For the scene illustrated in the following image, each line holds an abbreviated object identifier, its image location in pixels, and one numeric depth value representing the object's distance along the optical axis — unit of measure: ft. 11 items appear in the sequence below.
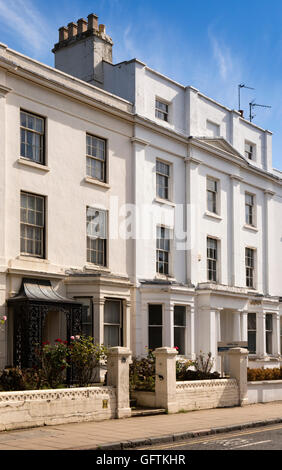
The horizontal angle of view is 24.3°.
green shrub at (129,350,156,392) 63.16
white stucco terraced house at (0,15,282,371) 68.80
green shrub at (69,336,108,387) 57.98
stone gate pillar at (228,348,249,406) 69.21
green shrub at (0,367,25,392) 52.95
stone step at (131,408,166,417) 57.06
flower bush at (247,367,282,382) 83.33
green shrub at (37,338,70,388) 55.67
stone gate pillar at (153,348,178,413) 59.82
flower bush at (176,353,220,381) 69.51
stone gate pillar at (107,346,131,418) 55.01
